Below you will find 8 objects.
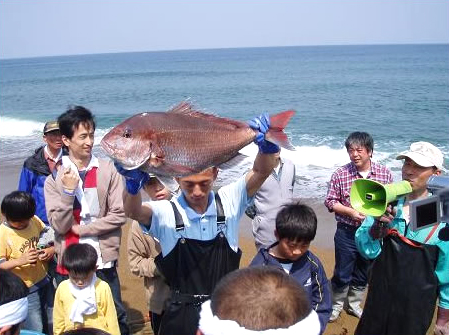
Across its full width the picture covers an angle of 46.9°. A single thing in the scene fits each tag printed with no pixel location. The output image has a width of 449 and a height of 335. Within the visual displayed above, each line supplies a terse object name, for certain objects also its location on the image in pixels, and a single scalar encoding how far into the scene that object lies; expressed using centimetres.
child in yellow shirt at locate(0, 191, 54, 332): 416
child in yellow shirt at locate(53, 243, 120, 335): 375
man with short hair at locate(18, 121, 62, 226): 481
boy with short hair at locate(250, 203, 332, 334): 335
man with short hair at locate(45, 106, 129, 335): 406
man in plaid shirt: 527
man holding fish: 257
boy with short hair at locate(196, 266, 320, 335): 157
